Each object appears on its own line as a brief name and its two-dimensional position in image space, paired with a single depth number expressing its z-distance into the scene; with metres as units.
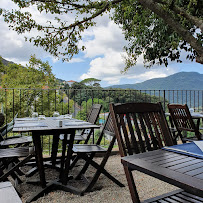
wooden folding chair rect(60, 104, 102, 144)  3.48
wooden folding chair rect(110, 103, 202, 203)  1.43
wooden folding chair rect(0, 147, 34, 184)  2.38
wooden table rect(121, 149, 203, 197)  0.83
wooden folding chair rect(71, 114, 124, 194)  2.64
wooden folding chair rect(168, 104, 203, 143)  3.25
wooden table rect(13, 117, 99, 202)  2.46
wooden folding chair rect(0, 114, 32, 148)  3.10
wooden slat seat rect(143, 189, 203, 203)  1.28
